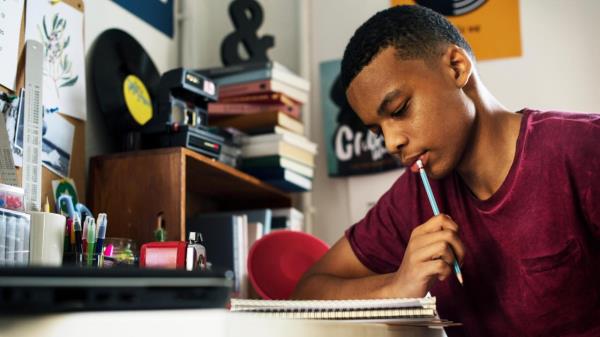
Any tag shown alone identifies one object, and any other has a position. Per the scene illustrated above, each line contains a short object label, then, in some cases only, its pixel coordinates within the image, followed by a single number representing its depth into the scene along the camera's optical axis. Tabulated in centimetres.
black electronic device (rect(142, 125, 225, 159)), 150
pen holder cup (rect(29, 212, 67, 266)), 103
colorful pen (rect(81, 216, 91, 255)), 112
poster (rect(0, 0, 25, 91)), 124
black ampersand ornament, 198
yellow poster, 197
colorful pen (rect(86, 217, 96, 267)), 111
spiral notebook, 78
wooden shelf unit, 142
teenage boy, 105
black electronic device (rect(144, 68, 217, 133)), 153
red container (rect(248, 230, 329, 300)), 154
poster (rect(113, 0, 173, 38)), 180
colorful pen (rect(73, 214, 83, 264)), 112
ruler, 121
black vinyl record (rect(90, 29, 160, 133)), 157
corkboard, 145
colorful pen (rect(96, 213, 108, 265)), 112
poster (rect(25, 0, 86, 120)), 138
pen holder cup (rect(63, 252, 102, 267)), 111
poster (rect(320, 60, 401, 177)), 203
